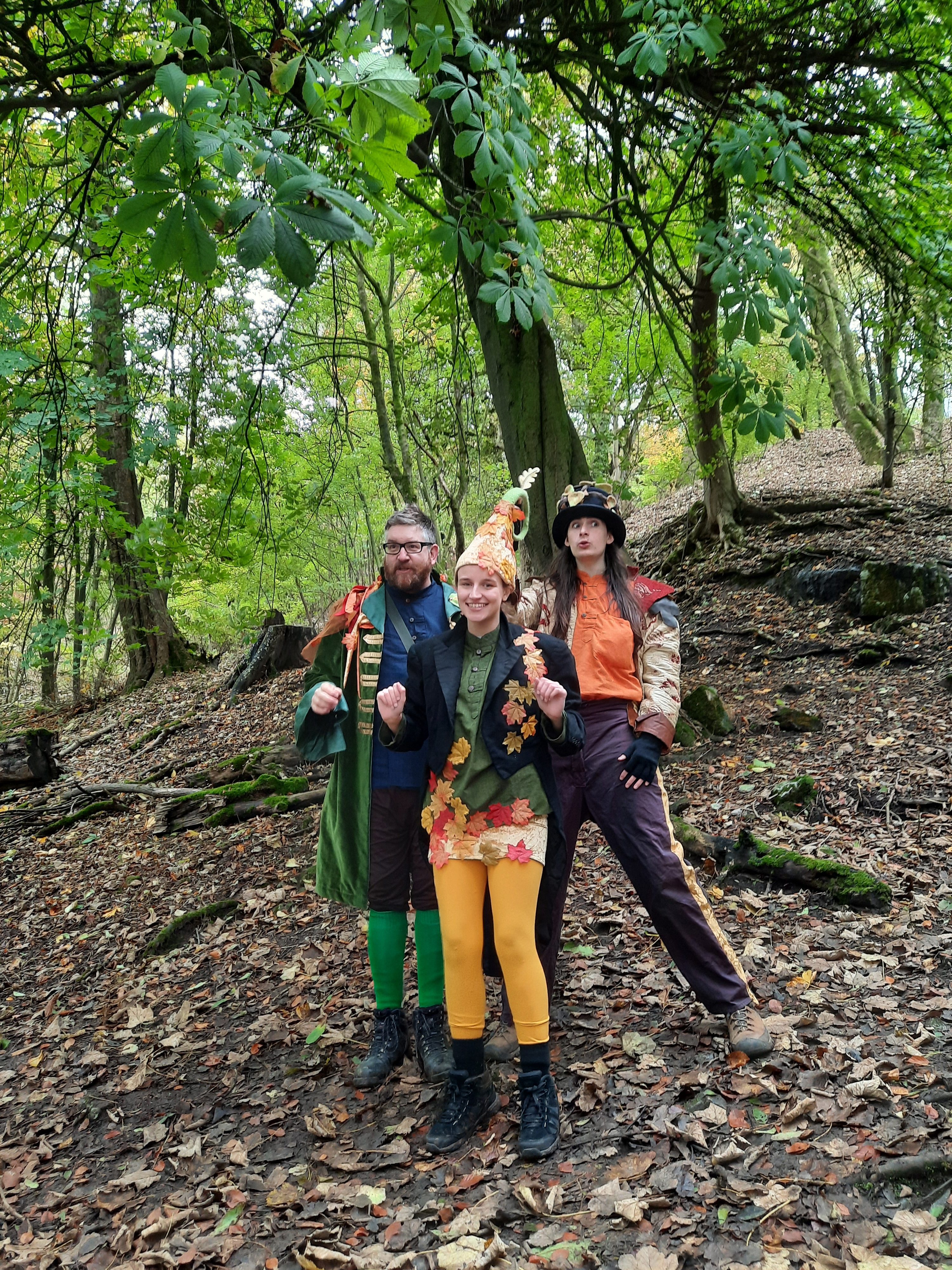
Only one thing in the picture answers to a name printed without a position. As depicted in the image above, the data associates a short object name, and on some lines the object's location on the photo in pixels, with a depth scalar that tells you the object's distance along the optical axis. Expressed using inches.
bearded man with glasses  124.2
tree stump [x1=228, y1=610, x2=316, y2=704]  389.4
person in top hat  111.4
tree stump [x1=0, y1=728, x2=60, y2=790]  323.3
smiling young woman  102.4
